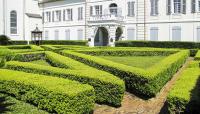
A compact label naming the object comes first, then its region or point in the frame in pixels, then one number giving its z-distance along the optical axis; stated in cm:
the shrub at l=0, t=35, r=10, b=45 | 4206
